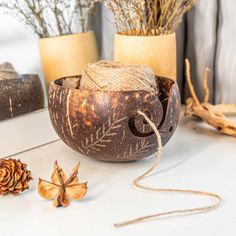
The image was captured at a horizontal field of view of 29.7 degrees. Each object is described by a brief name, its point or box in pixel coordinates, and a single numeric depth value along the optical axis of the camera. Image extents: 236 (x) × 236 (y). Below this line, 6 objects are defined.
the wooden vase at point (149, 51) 0.88
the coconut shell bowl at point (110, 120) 0.65
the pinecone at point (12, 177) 0.60
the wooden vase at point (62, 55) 0.93
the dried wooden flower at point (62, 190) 0.59
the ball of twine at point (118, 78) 0.70
